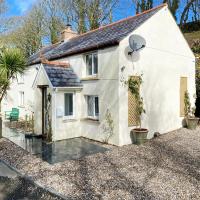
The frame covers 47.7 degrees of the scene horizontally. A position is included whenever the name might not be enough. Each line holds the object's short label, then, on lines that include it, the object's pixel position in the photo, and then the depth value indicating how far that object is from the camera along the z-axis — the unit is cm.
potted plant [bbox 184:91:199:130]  1563
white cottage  1202
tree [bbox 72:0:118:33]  3525
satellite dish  1155
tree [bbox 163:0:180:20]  3934
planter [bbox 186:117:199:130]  1561
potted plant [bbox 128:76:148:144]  1179
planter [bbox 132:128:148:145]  1174
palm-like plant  1191
